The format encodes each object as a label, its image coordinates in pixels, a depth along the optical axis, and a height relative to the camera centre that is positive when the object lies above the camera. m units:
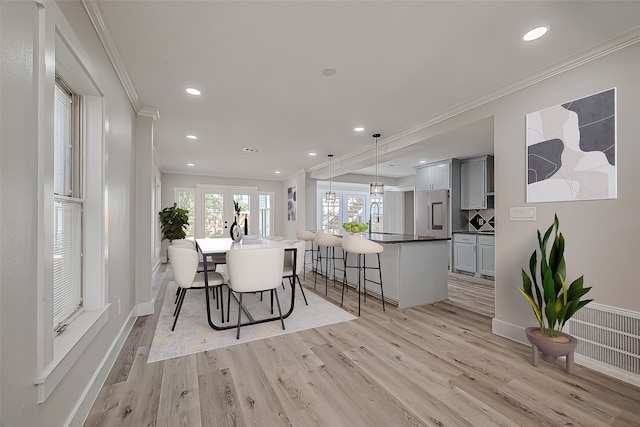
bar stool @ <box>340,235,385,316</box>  3.26 -0.40
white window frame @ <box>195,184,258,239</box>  7.70 +0.39
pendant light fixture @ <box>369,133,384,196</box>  4.28 +0.39
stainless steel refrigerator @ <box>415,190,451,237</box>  5.84 +0.00
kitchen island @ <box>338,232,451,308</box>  3.54 -0.79
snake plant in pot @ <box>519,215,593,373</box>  1.99 -0.70
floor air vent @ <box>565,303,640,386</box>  1.91 -0.97
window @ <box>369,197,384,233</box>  8.73 -0.20
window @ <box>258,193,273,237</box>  8.70 -0.02
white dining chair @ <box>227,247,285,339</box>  2.58 -0.55
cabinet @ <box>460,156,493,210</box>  5.37 +0.64
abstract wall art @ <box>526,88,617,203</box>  2.03 +0.52
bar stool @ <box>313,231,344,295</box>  3.95 -0.40
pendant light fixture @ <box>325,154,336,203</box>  5.31 +0.33
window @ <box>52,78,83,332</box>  1.54 +0.03
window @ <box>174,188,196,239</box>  7.51 +0.32
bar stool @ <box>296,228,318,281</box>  4.71 -0.39
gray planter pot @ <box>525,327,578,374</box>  1.99 -1.04
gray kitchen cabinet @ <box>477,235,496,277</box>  5.03 -0.81
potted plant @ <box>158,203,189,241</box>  5.69 -0.19
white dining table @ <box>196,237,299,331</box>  2.80 -0.42
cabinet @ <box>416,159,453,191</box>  5.85 +0.86
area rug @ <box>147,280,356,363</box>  2.44 -1.22
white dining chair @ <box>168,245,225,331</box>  2.80 -0.56
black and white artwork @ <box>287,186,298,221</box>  7.69 +0.32
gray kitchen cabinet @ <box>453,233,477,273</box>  5.38 -0.82
